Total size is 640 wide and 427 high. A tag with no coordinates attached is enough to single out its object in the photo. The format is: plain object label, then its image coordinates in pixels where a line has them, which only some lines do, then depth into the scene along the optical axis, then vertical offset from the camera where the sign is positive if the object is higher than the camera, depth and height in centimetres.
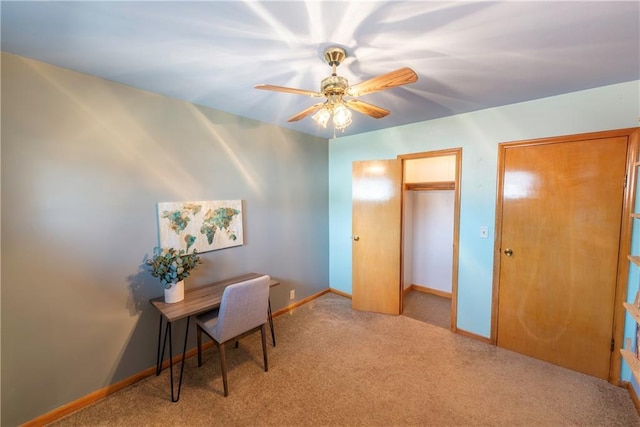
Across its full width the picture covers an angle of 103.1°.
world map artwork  220 -22
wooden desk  189 -82
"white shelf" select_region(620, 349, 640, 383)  150 -102
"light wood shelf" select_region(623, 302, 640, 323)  154 -71
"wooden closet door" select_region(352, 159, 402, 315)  314 -45
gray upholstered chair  189 -92
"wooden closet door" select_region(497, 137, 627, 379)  203 -43
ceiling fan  133 +62
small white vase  204 -74
